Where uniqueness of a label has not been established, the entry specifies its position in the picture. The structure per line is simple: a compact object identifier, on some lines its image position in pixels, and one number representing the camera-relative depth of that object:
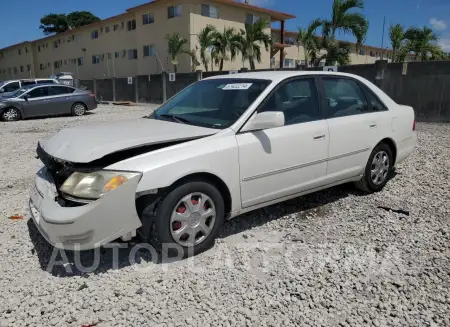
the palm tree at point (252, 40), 26.09
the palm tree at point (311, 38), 19.03
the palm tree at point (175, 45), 26.77
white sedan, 2.84
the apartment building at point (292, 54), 35.72
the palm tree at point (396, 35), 22.14
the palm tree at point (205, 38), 26.55
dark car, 14.44
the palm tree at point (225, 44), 26.73
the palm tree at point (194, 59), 27.24
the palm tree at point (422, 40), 22.06
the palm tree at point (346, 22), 17.62
